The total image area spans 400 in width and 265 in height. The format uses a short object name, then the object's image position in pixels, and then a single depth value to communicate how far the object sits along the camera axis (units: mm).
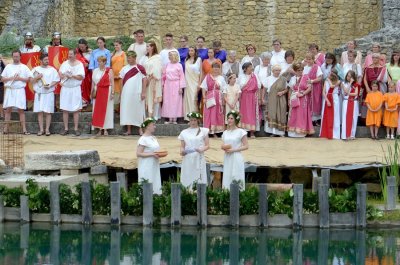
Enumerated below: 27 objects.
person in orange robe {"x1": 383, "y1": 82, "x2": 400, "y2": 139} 21781
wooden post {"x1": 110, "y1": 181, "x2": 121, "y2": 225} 17719
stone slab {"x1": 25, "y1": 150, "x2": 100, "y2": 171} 19312
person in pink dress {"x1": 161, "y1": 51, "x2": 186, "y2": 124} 22500
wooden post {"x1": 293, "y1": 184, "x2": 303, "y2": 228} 17547
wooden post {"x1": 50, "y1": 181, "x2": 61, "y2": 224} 17891
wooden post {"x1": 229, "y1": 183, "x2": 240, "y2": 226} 17547
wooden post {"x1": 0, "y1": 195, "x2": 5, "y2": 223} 18131
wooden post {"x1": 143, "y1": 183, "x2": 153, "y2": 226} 17688
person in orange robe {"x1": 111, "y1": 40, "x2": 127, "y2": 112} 22891
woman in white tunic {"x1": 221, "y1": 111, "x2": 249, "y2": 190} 18516
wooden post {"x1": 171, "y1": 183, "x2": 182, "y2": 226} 17562
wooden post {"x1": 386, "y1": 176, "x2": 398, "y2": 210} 18297
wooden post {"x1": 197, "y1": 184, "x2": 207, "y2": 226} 17594
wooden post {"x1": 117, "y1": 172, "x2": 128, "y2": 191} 18984
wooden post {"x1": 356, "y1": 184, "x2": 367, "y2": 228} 17625
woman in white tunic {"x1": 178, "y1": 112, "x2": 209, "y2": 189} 18578
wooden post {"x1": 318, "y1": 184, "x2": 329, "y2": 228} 17531
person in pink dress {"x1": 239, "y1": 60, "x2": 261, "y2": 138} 22094
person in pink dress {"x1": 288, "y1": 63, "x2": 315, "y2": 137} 22000
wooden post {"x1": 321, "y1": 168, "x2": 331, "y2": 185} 18562
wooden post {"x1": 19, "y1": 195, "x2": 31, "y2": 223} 17984
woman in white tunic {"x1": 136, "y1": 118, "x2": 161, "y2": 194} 18516
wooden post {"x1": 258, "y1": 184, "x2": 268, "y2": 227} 17547
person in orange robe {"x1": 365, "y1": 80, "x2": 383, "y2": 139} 21812
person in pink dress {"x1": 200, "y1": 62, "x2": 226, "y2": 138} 21969
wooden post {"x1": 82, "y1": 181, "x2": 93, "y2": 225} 17766
